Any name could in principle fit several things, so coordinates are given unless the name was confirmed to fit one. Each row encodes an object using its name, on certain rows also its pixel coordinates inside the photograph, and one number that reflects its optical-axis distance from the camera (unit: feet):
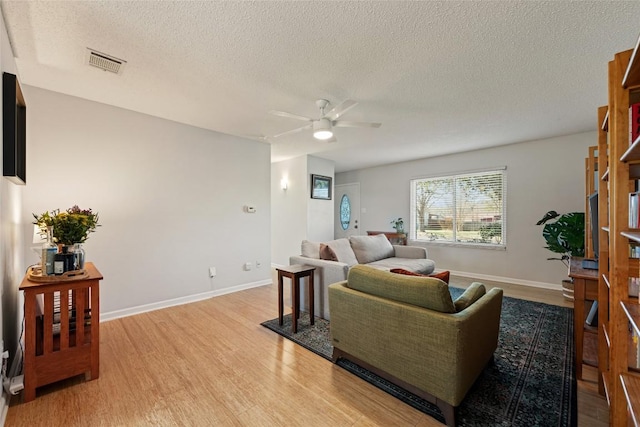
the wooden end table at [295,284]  9.29
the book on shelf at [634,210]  4.23
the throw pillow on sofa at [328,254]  11.04
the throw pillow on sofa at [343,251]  11.66
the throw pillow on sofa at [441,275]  6.63
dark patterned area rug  5.42
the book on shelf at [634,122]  4.21
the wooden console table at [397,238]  19.92
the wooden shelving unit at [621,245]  4.28
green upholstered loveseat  5.16
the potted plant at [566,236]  11.92
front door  23.84
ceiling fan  9.53
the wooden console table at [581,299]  6.47
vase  6.77
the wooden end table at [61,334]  5.93
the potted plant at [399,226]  20.26
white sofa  10.30
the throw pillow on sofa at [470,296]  5.87
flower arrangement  6.52
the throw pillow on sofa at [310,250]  11.41
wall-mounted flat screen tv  5.73
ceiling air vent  7.10
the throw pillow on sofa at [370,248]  13.38
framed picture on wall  18.81
